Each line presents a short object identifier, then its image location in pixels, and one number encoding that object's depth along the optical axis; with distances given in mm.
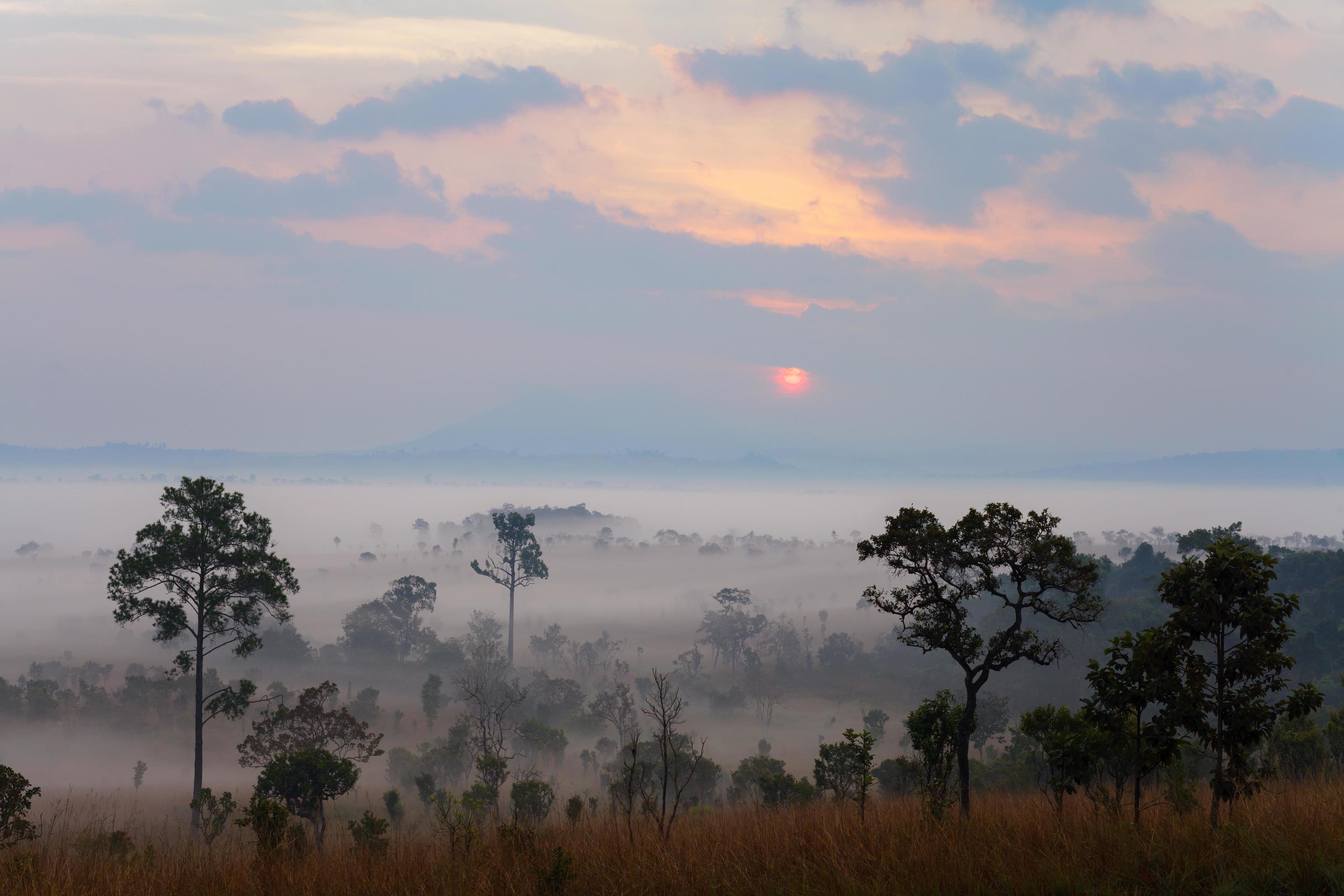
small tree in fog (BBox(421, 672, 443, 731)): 79625
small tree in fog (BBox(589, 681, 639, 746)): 74125
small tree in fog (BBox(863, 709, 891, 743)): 77625
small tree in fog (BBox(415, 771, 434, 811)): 50094
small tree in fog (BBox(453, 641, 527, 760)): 57375
